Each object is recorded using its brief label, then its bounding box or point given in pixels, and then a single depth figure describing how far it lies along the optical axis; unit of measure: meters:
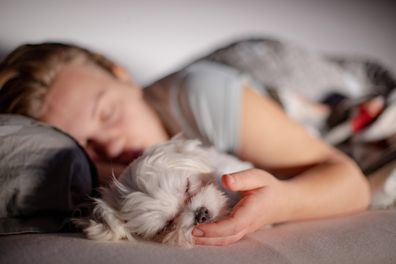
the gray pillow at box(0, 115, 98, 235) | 0.87
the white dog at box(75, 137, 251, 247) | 0.79
